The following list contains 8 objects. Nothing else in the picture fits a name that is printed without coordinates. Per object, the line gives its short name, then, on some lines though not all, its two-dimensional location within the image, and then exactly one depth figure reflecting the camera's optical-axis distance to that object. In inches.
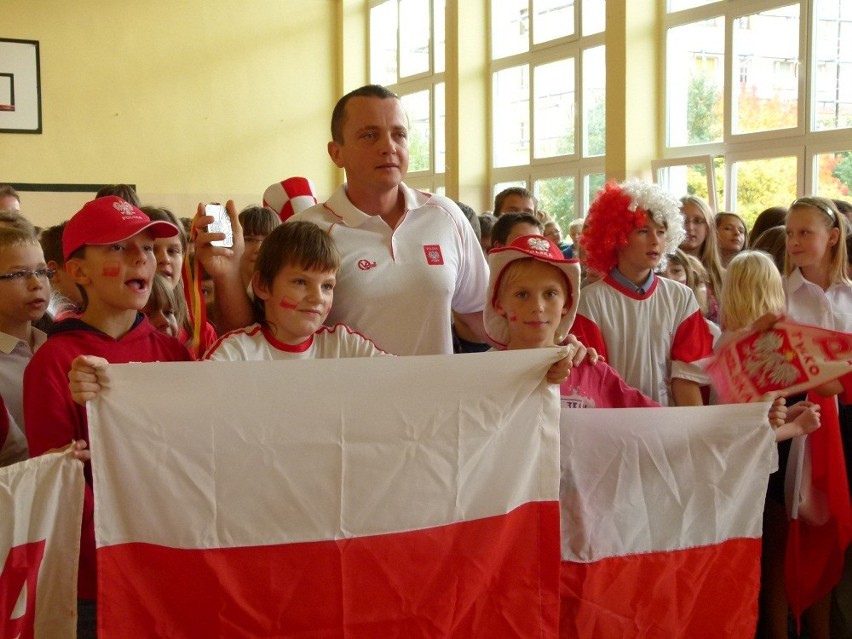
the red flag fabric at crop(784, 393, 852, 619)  105.9
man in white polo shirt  94.4
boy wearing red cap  77.2
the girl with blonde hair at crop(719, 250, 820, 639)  111.3
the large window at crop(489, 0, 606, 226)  384.5
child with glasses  95.7
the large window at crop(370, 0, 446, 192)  477.4
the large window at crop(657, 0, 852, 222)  290.8
